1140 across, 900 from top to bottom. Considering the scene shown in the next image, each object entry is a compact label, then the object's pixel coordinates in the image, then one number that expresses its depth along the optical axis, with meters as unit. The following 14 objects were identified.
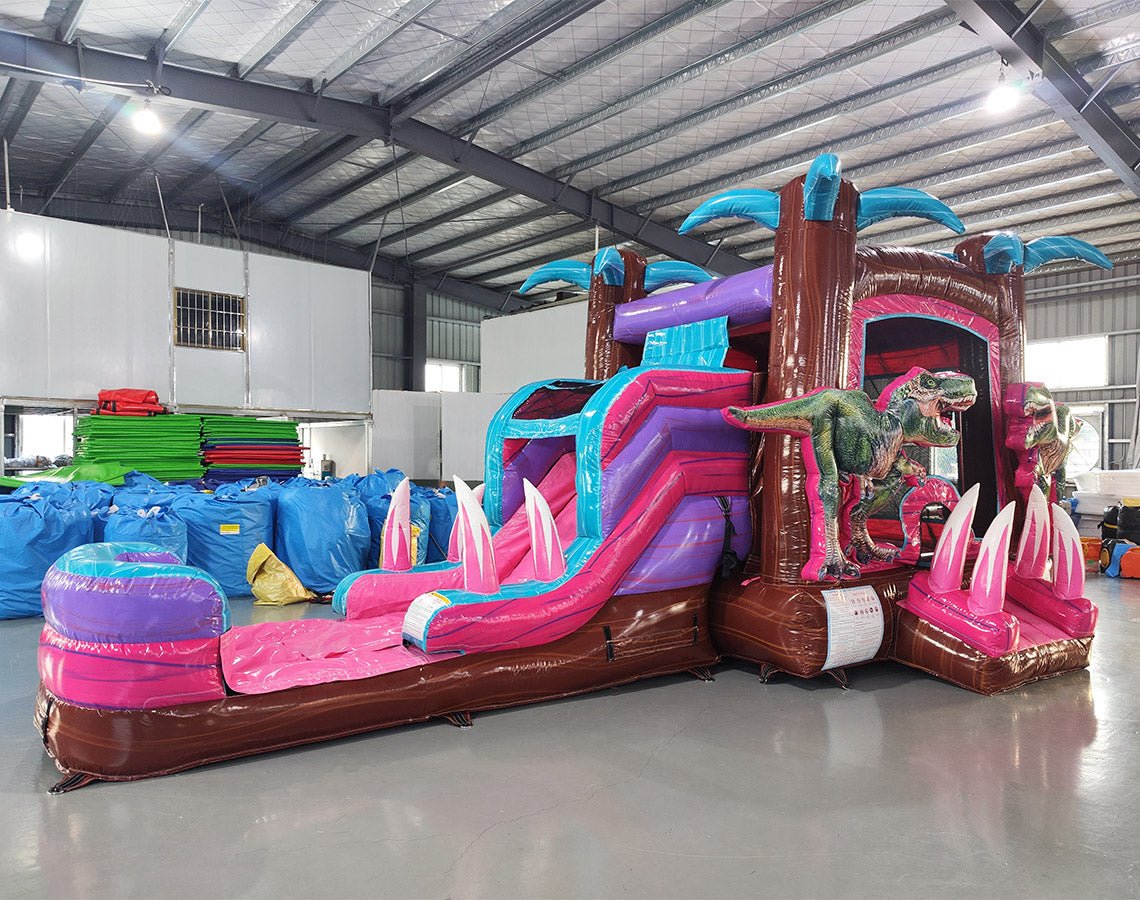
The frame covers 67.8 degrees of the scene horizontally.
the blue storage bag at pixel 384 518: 6.30
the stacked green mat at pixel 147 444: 7.91
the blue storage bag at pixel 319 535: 5.88
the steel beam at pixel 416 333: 16.92
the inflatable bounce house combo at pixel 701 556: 2.74
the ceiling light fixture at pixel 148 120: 7.23
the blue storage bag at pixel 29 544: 5.12
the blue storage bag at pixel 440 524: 6.62
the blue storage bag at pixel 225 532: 5.79
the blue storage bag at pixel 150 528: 5.32
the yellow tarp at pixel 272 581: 5.67
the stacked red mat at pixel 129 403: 8.05
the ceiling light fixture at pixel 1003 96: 6.34
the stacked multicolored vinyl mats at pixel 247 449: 8.55
